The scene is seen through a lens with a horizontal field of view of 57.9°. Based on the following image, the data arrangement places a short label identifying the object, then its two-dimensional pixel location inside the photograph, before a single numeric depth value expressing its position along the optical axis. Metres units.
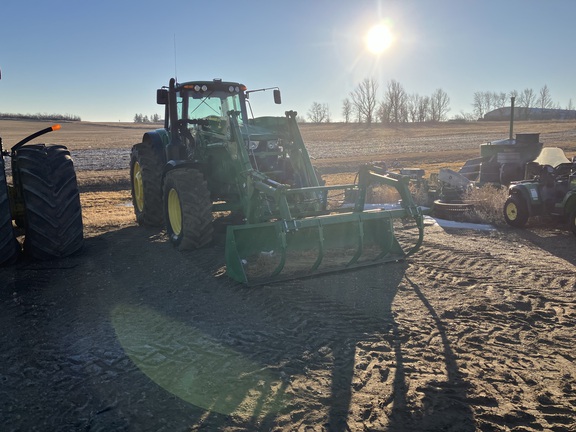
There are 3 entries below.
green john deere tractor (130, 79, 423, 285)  6.06
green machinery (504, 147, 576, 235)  8.96
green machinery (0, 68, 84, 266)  6.30
